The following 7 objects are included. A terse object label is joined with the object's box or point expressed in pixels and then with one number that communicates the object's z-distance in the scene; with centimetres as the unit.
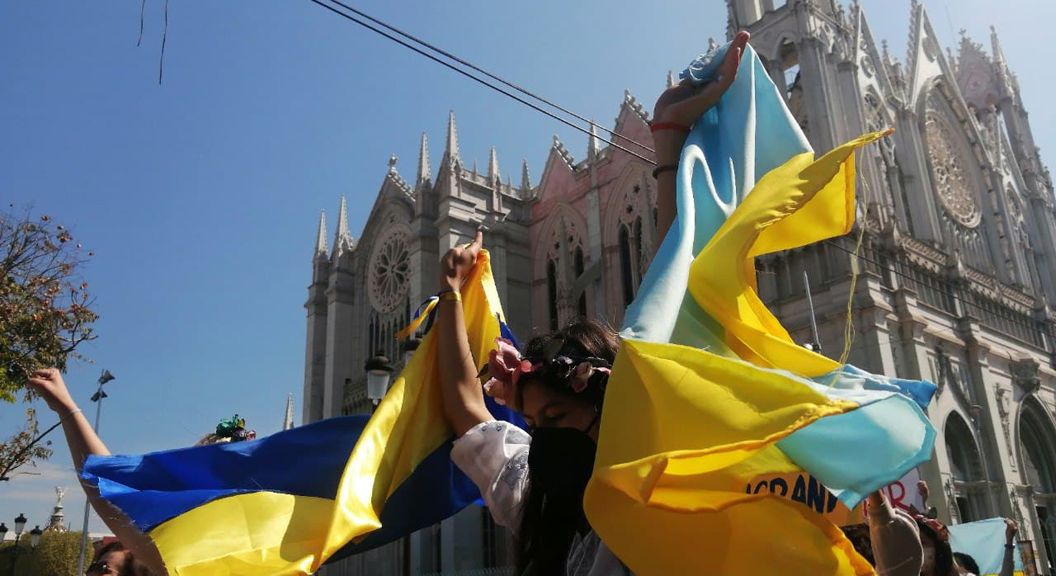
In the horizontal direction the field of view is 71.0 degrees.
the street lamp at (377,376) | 918
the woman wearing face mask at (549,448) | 208
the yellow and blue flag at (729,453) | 158
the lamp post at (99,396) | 1733
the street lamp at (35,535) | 2306
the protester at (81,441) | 276
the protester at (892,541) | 188
